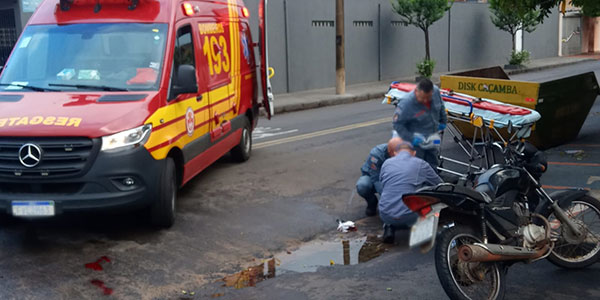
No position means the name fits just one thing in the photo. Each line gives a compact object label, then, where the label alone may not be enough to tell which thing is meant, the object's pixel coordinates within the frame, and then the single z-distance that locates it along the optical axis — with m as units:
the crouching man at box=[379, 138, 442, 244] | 6.27
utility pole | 21.41
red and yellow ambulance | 6.50
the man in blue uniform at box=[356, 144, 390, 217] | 7.69
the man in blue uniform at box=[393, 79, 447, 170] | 7.97
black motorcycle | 4.87
